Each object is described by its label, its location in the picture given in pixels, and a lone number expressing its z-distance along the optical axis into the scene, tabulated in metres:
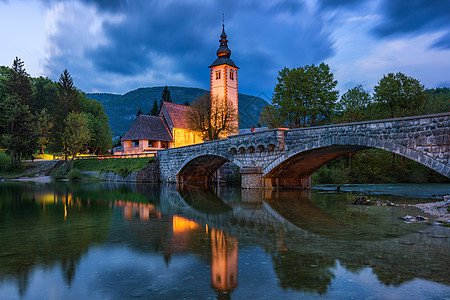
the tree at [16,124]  47.07
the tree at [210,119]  43.41
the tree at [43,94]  62.02
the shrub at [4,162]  49.22
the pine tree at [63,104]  52.54
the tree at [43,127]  49.34
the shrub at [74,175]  43.84
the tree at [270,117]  39.06
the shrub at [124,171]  41.15
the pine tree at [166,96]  85.61
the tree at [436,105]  39.34
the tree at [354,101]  41.25
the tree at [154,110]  79.81
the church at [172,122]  52.72
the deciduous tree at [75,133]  47.97
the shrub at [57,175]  44.99
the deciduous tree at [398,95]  38.00
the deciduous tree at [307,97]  37.75
